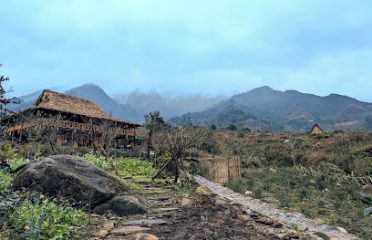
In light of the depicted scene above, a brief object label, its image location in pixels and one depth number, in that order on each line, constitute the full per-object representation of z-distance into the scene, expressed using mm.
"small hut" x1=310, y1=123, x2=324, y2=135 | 44231
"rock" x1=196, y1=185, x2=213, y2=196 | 10094
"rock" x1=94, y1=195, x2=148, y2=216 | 6664
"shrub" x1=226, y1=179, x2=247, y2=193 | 11891
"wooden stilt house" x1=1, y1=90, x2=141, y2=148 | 24512
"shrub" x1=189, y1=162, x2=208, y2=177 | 15951
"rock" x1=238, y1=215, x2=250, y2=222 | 7119
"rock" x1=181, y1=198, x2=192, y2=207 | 8005
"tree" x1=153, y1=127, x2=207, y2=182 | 12273
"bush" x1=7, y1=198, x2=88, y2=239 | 4231
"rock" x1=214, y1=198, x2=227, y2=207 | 8520
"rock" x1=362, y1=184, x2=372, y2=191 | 11352
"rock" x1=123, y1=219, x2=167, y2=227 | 5816
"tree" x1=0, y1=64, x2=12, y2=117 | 4727
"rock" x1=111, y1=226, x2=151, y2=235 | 5246
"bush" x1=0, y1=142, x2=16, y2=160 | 11370
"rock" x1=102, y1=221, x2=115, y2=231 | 5461
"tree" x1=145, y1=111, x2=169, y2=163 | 21047
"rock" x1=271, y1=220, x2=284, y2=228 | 6543
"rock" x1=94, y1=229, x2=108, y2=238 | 5000
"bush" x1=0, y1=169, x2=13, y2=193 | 5979
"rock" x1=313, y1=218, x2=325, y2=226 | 6719
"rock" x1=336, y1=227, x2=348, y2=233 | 6280
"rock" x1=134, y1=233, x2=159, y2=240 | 4953
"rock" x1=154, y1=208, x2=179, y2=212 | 7198
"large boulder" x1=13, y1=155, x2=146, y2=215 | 6594
